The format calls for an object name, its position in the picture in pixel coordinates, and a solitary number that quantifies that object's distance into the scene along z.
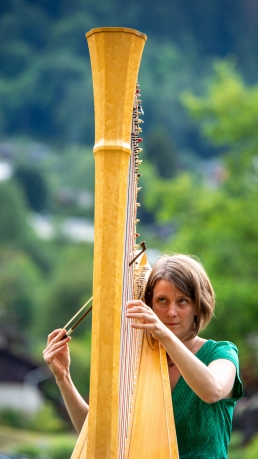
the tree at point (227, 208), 31.69
